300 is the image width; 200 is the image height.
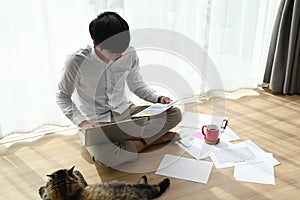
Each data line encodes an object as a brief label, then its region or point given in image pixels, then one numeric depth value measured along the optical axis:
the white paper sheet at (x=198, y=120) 2.37
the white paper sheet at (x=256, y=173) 1.87
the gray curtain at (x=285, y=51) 2.68
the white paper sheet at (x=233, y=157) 2.01
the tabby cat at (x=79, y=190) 1.53
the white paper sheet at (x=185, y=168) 1.88
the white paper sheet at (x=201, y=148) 2.07
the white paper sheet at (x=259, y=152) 2.03
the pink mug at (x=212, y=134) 2.14
